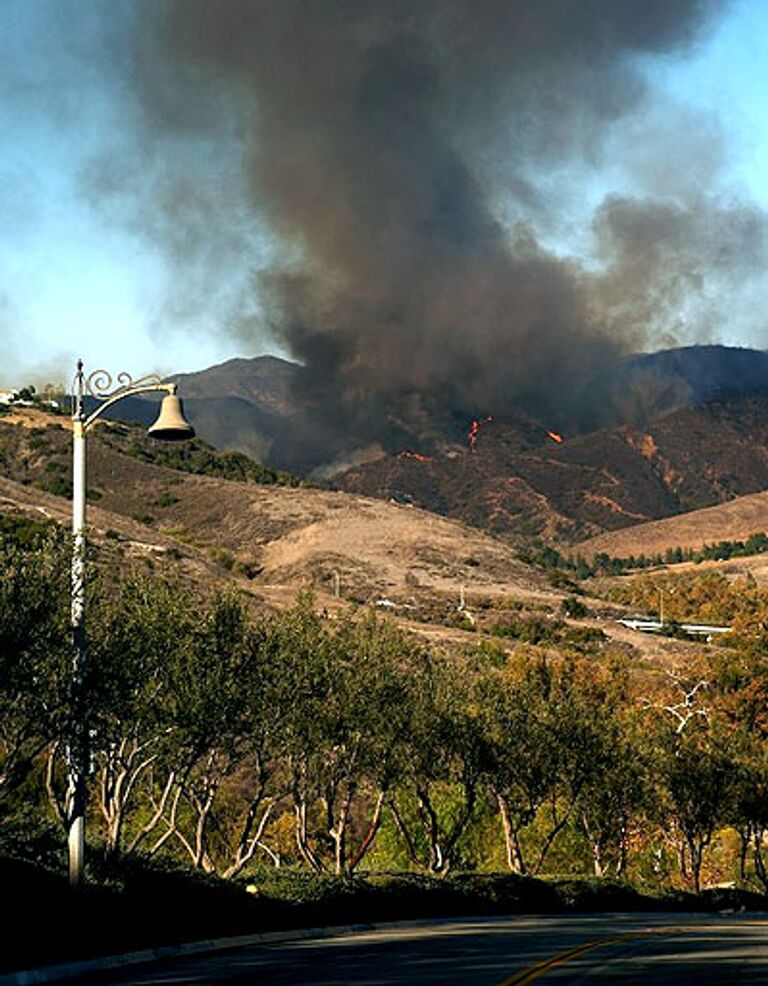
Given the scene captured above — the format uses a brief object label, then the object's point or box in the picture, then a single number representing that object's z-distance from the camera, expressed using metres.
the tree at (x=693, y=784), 62.38
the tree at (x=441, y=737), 45.38
